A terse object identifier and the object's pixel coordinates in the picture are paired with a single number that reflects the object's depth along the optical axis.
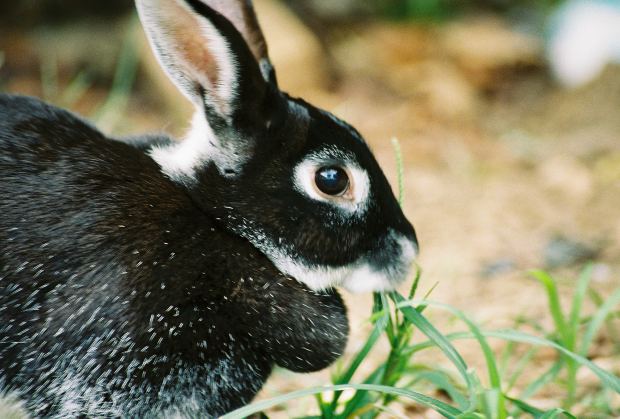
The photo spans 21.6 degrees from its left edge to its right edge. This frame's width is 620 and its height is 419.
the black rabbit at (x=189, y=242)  4.95
